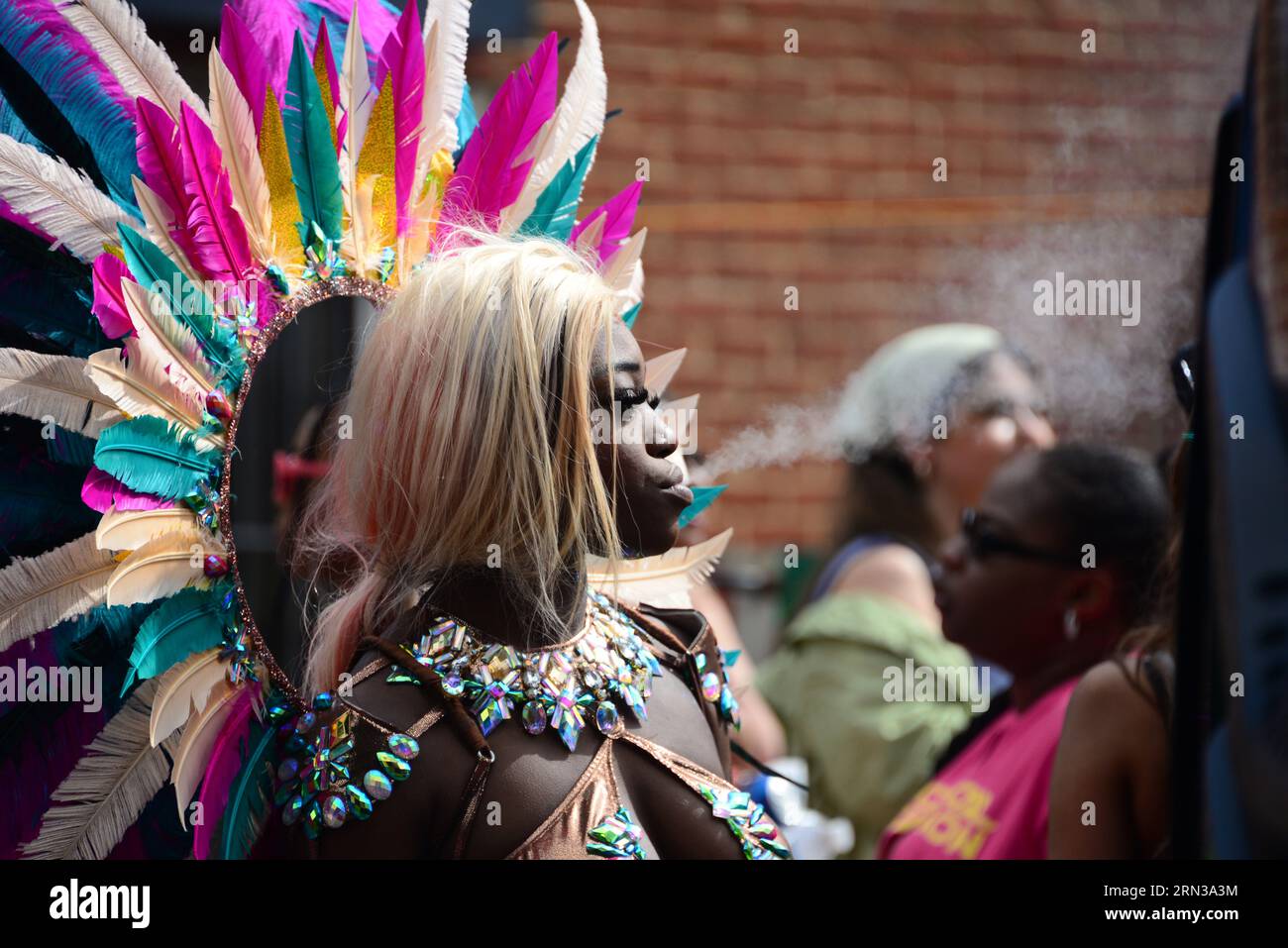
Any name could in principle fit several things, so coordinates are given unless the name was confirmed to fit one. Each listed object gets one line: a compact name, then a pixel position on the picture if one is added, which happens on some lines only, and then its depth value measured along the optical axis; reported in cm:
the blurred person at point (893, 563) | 346
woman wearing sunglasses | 275
